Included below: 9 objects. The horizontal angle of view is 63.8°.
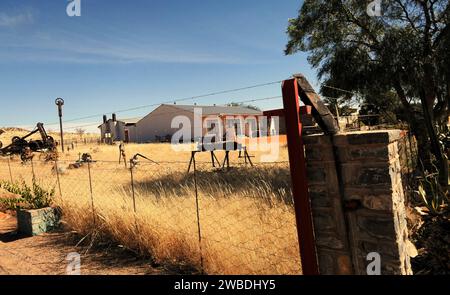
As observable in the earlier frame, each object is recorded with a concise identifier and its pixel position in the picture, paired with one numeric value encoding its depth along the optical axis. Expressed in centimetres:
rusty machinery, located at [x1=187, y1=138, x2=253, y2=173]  1350
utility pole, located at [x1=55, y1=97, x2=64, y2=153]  2807
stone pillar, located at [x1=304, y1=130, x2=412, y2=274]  275
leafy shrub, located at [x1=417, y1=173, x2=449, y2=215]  481
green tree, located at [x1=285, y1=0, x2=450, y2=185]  939
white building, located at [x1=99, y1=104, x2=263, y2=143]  4059
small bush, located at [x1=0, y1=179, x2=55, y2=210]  742
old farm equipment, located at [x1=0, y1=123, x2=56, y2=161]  2614
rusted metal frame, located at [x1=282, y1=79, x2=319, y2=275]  295
